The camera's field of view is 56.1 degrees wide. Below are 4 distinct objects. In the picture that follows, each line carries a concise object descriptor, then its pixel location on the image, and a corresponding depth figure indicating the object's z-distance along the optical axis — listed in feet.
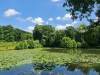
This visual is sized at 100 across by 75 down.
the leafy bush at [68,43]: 70.98
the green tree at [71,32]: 75.11
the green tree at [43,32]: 79.73
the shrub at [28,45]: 68.80
